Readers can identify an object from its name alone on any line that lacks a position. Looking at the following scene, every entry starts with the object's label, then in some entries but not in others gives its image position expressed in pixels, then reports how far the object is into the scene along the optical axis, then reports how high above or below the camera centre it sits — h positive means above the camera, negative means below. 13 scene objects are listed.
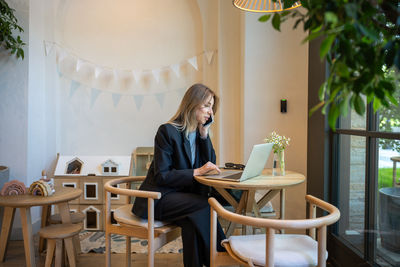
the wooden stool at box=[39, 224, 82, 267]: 2.37 -0.77
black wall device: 3.38 +0.25
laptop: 1.90 -0.21
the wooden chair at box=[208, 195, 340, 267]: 1.32 -0.52
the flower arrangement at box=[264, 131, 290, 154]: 2.36 -0.09
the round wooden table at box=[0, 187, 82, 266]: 2.36 -0.58
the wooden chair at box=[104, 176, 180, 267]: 1.92 -0.58
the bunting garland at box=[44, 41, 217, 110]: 3.87 +0.67
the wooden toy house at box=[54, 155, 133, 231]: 3.64 -0.57
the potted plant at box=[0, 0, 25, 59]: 3.08 +0.90
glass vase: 2.30 -0.24
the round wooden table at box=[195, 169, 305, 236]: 1.84 -0.30
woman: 1.97 -0.27
